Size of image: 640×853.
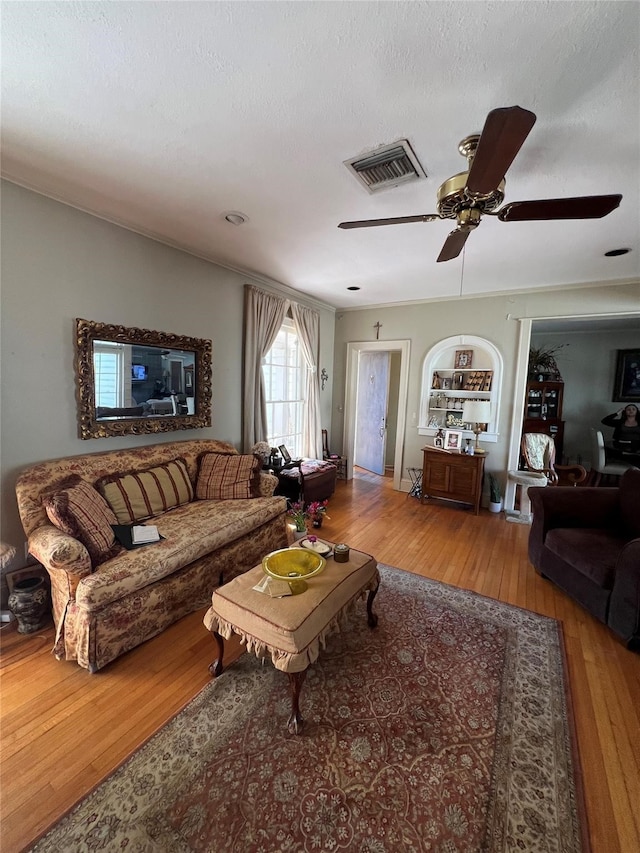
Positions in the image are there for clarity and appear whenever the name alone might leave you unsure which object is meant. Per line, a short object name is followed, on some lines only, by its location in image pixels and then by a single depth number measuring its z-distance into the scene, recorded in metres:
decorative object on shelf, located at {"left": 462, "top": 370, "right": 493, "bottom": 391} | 4.39
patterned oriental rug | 1.15
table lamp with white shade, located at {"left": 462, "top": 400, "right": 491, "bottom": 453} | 4.42
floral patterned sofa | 1.79
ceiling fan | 1.10
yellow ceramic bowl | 1.84
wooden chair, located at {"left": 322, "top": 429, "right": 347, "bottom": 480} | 5.10
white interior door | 5.90
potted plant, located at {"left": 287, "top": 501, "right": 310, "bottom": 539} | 2.42
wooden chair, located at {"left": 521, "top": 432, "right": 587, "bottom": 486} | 4.30
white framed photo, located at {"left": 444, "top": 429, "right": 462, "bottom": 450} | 4.35
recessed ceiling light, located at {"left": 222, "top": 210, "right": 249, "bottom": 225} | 2.43
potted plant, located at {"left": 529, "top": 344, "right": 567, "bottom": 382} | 5.46
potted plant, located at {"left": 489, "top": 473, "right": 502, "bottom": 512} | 4.21
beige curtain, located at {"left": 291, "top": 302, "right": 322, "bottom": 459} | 4.82
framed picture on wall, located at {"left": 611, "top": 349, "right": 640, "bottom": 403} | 5.41
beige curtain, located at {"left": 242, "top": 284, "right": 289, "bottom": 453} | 3.76
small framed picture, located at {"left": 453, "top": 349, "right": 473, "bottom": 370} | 4.54
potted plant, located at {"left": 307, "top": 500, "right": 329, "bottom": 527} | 2.56
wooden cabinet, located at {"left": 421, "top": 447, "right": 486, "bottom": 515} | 4.14
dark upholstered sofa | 1.99
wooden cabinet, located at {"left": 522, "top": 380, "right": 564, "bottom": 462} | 5.69
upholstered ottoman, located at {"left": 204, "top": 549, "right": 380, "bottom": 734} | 1.46
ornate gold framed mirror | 2.50
